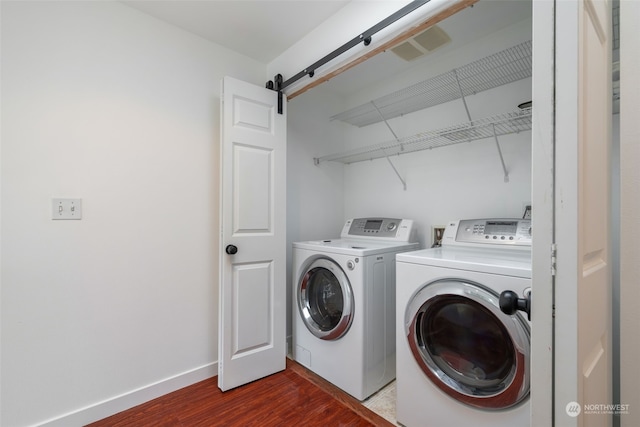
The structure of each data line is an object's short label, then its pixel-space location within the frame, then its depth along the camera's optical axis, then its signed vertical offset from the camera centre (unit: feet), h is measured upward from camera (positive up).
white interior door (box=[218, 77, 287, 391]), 6.02 -0.51
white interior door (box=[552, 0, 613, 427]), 1.78 +0.02
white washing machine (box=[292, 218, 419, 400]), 5.58 -2.04
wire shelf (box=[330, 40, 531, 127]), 5.16 +2.84
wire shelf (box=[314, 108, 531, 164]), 5.10 +1.75
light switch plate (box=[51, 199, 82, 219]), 4.74 +0.07
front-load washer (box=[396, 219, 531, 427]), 3.69 -1.83
